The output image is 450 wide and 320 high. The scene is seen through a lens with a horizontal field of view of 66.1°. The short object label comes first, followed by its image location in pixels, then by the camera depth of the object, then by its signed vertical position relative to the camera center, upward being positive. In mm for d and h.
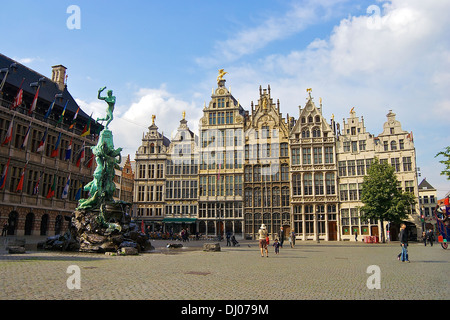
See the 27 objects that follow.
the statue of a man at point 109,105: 24406 +7968
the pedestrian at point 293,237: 32000 -1490
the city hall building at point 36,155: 37344 +7522
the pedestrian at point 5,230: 35122 -1291
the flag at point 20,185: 36250 +3344
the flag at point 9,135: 35531 +8329
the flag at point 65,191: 40194 +3091
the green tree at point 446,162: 24500 +4293
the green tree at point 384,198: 41188 +2944
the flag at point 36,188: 38916 +3288
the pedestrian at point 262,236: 19000 -834
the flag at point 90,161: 47812 +7812
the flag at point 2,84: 35188 +13443
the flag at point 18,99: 35438 +11960
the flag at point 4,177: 35041 +4014
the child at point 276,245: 21917 -1500
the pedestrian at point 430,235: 34969 -1203
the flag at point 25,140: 37738 +8327
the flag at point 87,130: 43031 +11003
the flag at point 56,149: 41294 +8096
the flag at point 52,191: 41062 +3143
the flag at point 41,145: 38406 +7944
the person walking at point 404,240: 16745 -825
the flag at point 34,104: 37591 +12137
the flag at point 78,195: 42938 +2857
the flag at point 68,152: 41197 +7757
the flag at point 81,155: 48091 +8744
